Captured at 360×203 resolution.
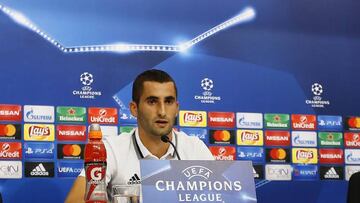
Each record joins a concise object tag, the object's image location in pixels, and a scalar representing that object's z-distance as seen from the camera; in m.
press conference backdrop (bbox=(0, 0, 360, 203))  5.68
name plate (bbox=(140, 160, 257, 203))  4.16
